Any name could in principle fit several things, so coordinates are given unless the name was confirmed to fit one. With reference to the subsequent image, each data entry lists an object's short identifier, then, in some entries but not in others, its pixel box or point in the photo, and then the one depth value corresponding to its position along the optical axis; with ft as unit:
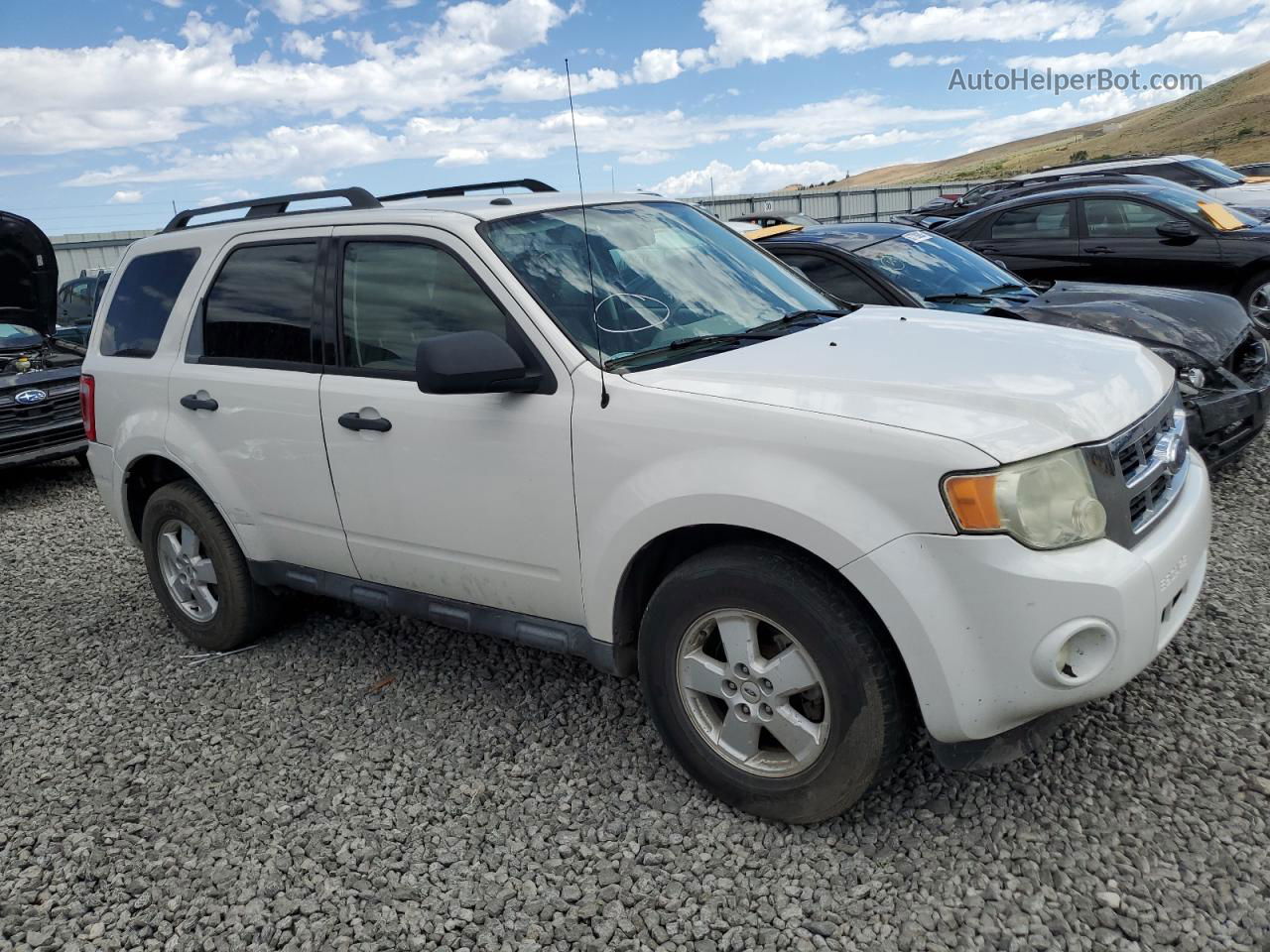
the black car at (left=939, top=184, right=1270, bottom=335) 28.60
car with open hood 25.93
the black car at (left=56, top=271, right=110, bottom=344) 48.61
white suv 8.27
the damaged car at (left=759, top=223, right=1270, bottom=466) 17.46
